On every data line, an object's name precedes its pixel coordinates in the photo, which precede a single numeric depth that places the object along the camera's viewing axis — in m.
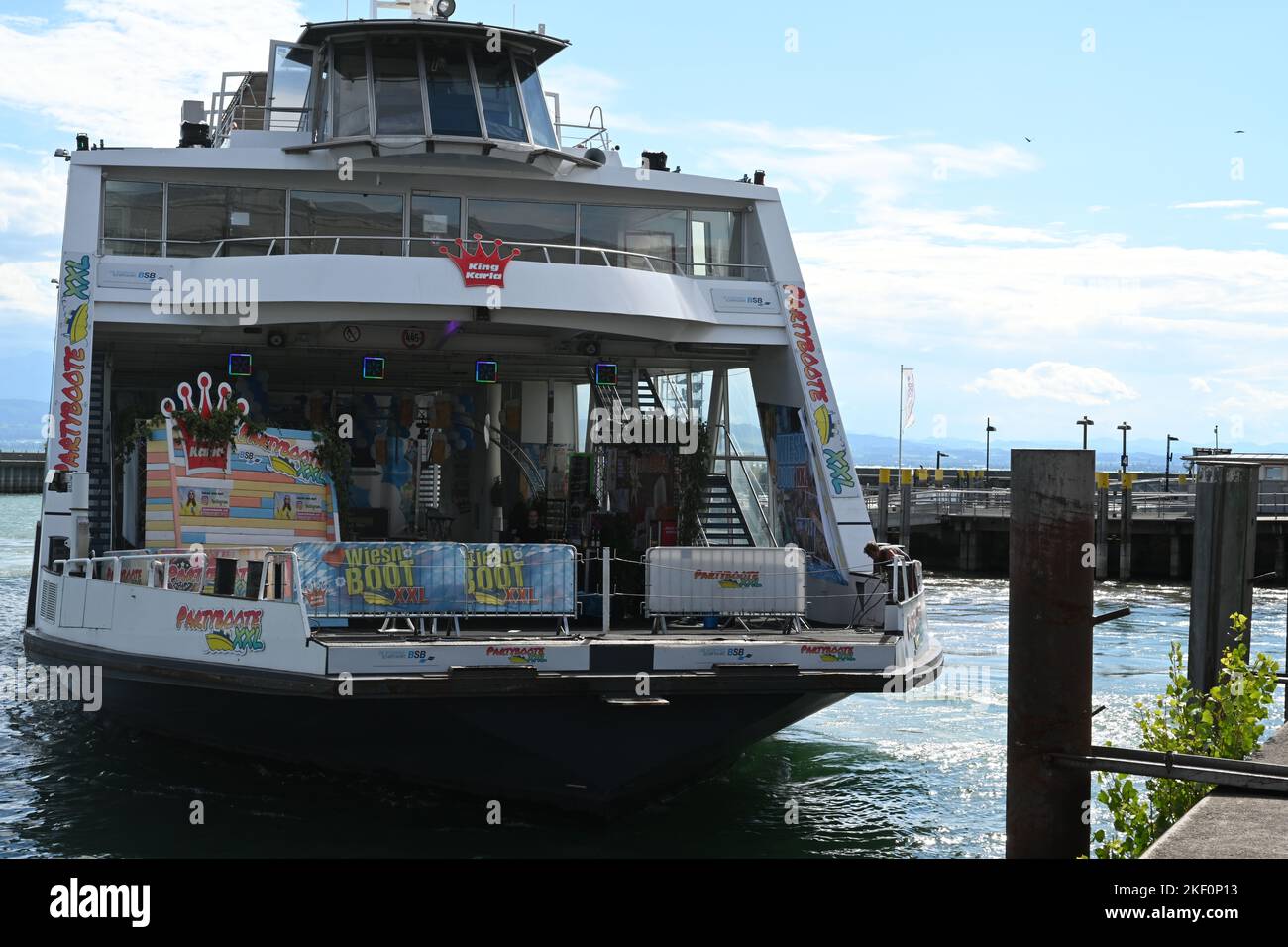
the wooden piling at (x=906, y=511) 36.66
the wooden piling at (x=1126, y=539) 36.44
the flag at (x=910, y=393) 41.78
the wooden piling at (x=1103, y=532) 35.56
